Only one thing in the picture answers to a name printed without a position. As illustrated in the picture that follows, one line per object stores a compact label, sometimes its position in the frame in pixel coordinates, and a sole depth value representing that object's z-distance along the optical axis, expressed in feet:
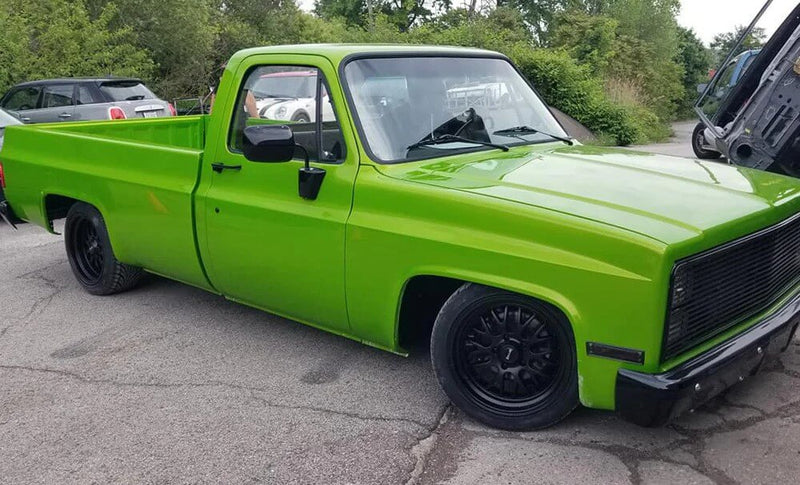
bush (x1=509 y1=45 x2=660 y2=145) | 58.49
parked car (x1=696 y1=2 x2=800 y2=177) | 28.78
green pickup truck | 9.57
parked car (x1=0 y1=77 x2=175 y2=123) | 42.57
